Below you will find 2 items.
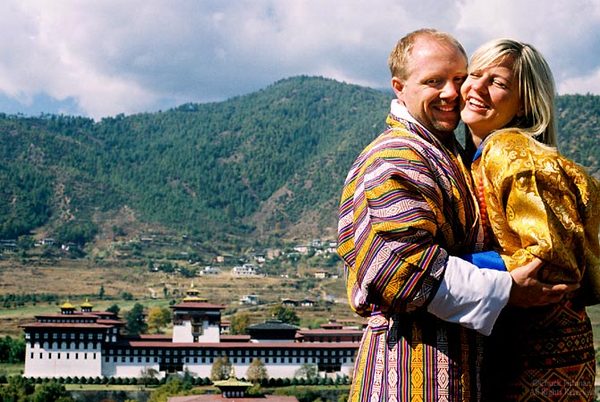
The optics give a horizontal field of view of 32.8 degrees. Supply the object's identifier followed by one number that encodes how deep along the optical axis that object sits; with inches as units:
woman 93.5
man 91.7
